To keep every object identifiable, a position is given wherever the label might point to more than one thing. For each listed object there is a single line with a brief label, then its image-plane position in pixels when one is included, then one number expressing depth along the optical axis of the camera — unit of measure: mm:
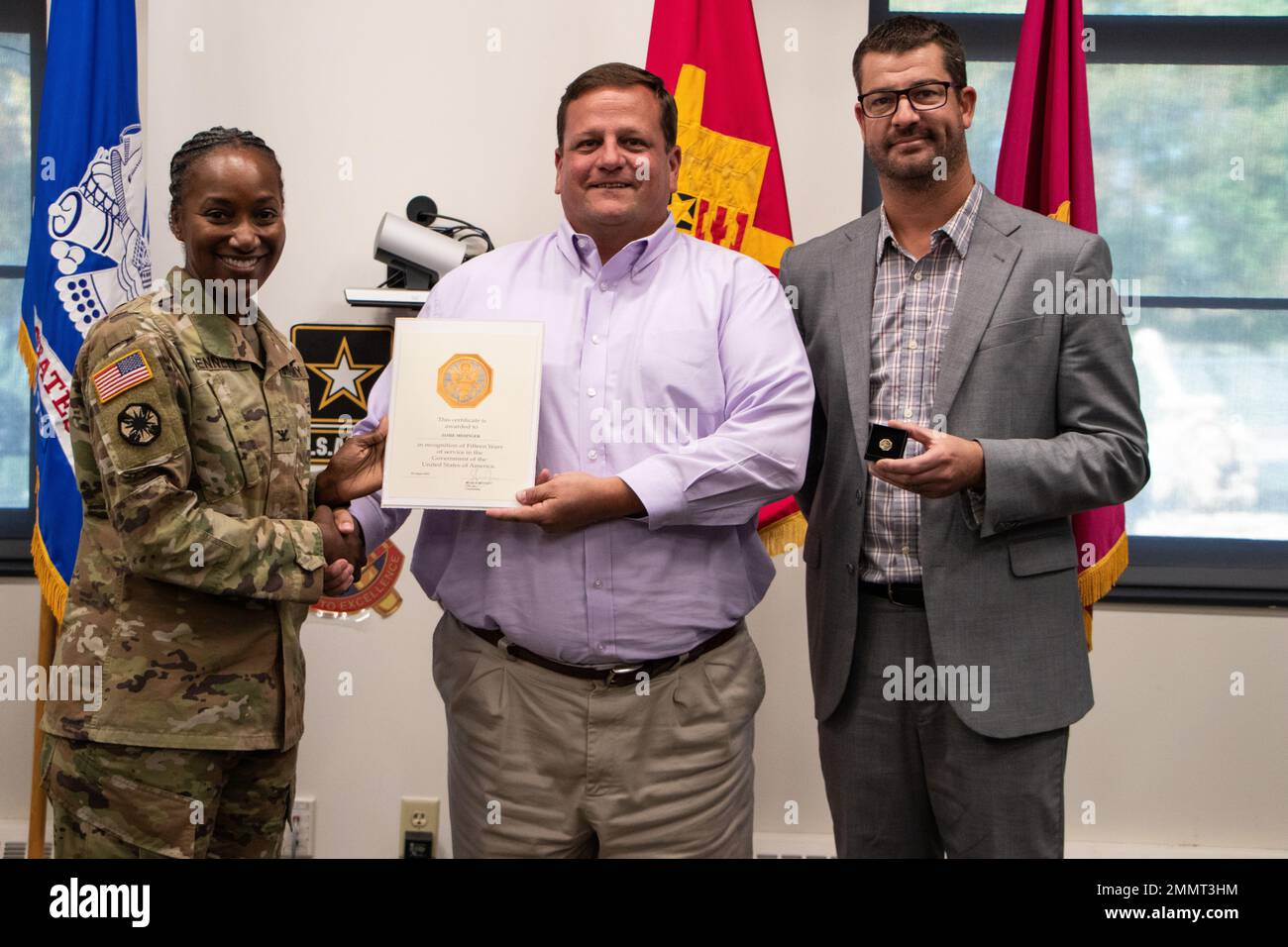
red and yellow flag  2857
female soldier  1651
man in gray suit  1927
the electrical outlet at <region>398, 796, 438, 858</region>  3227
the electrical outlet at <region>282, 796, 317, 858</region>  3232
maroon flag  2758
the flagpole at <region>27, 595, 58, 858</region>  2863
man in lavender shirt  1803
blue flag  2760
